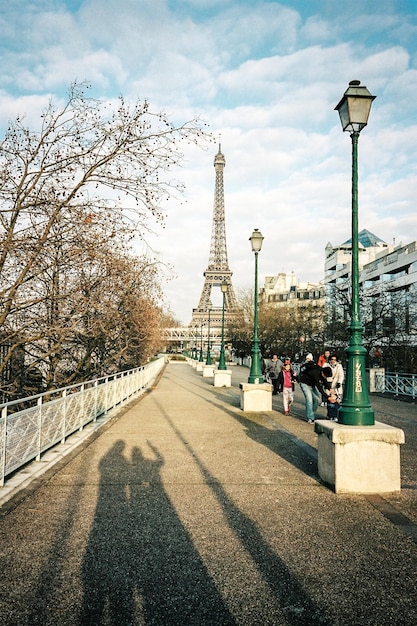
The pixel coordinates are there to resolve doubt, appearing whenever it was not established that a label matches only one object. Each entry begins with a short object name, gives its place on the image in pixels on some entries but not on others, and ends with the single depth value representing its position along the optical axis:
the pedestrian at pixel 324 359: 12.61
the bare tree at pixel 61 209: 7.12
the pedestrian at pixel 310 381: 11.27
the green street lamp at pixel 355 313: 5.80
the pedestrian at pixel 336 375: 11.60
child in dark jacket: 11.02
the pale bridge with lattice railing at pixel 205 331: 85.11
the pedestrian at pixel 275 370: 16.78
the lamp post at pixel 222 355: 24.06
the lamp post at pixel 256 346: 14.02
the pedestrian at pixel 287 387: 12.66
